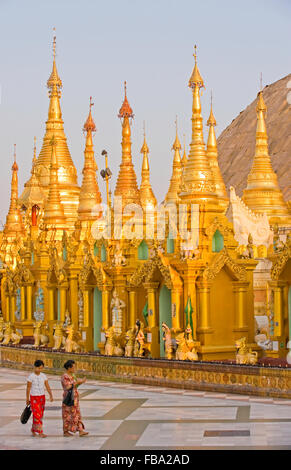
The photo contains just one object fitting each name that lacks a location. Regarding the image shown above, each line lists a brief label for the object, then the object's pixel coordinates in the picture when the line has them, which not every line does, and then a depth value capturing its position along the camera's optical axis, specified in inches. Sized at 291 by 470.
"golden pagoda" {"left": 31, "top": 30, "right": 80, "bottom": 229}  1695.4
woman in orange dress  621.3
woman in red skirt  625.6
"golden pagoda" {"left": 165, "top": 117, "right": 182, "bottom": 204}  1510.8
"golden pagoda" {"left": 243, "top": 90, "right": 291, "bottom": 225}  1348.4
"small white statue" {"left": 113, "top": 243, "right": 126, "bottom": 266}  1131.9
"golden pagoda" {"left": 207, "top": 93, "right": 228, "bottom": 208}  1430.9
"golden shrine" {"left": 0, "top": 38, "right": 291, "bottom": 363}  975.0
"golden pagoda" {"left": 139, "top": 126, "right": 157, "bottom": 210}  1620.3
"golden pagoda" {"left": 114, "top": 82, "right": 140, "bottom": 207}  1216.2
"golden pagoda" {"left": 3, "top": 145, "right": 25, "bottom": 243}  1926.4
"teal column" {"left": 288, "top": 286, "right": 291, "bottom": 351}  922.1
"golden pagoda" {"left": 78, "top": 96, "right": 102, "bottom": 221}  1370.6
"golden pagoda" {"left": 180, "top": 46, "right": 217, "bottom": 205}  1033.5
